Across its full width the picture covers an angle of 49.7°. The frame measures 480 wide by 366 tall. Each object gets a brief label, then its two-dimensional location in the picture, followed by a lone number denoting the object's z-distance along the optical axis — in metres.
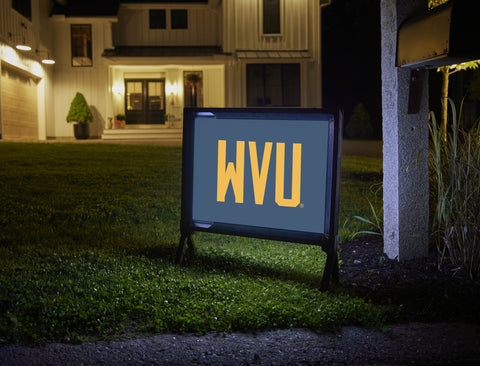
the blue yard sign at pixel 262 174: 3.90
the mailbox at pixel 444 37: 3.61
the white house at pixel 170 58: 24.47
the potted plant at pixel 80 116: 22.94
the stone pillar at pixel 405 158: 4.32
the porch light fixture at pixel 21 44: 19.52
